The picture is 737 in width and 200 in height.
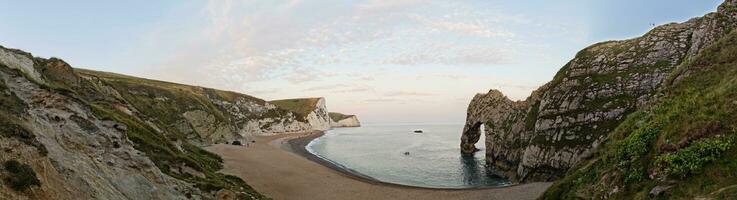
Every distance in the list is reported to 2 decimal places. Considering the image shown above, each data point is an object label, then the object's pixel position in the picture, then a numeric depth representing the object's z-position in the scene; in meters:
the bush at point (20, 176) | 12.99
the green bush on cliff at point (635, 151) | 17.00
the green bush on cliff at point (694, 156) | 13.54
